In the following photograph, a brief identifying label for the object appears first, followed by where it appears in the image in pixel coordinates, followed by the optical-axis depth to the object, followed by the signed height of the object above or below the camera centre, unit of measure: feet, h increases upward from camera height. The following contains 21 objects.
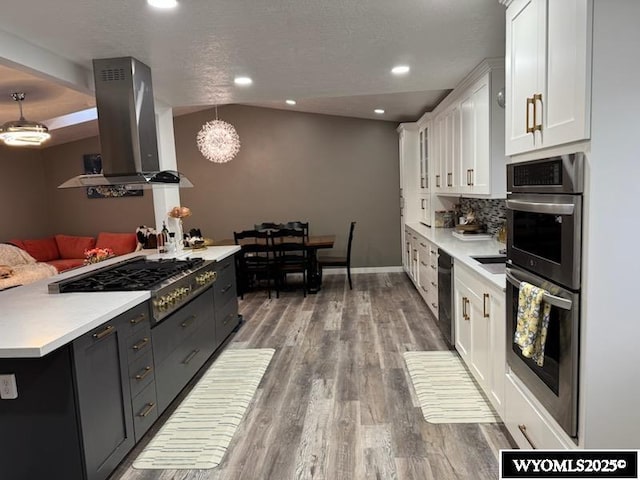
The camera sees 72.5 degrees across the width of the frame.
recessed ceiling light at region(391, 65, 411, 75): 11.43 +3.26
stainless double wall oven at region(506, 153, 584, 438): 5.21 -0.97
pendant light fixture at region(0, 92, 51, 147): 14.78 +2.65
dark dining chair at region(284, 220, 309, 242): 21.02 -1.42
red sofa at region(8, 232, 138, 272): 22.95 -2.15
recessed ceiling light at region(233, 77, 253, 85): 12.10 +3.33
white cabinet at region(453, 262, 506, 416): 8.14 -3.00
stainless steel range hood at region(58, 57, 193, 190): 10.16 +1.96
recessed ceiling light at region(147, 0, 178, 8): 7.12 +3.26
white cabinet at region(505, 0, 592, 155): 4.93 +1.48
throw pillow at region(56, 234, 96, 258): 24.13 -2.14
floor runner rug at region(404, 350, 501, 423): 8.85 -4.53
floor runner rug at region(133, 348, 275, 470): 7.79 -4.55
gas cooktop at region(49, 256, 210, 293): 8.66 -1.60
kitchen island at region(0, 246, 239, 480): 6.17 -2.69
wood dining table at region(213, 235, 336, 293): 19.89 -2.79
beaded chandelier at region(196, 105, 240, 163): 18.84 +2.57
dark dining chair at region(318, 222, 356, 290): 20.53 -3.14
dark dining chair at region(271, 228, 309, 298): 19.31 -2.71
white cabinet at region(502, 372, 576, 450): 5.86 -3.51
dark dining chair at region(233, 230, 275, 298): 19.42 -2.76
